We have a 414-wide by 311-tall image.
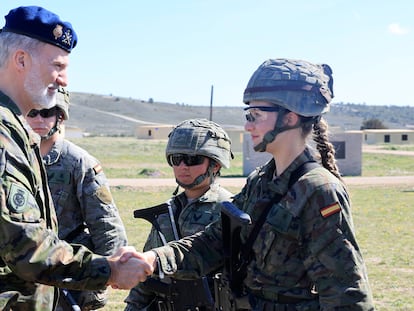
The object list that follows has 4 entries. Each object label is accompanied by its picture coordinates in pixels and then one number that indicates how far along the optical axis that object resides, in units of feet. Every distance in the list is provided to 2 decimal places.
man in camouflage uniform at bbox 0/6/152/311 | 9.84
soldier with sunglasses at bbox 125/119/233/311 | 14.52
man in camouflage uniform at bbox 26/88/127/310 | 15.69
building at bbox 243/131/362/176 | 106.22
